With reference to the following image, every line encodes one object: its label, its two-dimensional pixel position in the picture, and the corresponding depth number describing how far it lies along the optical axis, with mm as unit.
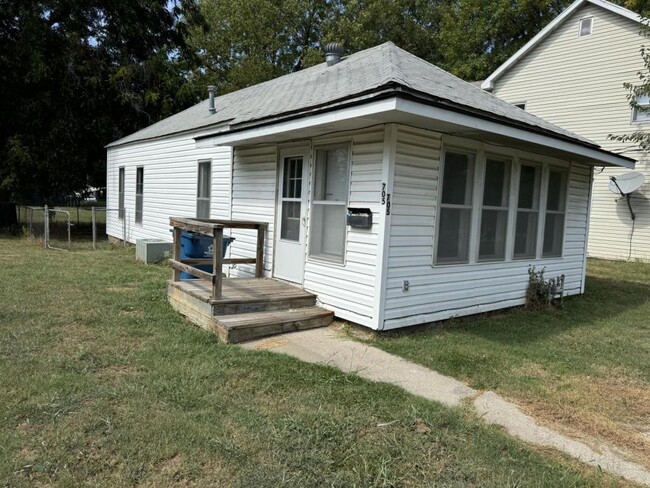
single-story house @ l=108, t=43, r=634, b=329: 5195
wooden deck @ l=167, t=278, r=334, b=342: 5098
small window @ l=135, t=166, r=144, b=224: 13102
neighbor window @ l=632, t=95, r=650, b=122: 13297
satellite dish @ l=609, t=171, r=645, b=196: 12867
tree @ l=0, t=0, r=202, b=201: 15703
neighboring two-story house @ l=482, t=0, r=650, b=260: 13672
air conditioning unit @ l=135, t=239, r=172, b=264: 10539
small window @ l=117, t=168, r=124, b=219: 14144
